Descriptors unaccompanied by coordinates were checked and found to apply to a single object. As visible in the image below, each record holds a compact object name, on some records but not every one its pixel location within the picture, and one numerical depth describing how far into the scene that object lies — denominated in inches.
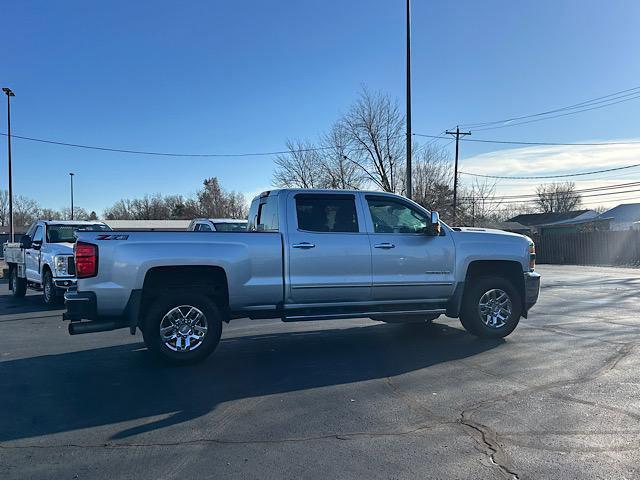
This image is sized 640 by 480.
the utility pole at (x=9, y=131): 1127.2
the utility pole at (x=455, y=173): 1614.1
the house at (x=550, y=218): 2528.5
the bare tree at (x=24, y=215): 3924.7
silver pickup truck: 258.1
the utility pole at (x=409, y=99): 770.8
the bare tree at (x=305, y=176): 1593.3
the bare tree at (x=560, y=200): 3819.9
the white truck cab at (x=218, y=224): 631.7
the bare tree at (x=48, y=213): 4025.8
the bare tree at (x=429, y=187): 1583.4
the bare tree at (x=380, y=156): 1444.4
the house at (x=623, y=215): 2581.2
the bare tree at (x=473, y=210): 2021.8
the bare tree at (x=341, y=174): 1510.8
